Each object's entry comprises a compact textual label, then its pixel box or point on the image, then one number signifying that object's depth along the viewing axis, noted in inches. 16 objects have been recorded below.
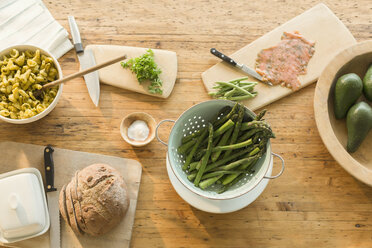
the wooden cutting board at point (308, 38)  87.4
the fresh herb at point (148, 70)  84.8
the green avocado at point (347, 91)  78.7
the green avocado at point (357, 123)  78.3
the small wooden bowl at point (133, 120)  82.3
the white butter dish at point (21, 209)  73.1
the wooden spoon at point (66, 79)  67.5
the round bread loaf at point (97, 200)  72.1
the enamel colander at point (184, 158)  69.6
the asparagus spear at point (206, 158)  75.1
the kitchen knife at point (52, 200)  77.4
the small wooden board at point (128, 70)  87.0
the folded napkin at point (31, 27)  87.2
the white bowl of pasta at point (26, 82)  75.5
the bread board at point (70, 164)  80.2
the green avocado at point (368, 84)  81.0
